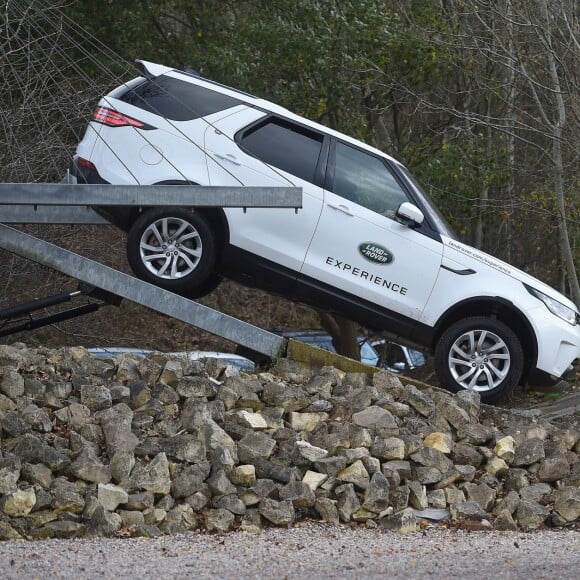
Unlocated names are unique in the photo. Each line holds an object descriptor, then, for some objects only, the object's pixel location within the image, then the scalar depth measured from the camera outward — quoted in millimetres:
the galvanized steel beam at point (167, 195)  15158
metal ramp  15182
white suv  17729
